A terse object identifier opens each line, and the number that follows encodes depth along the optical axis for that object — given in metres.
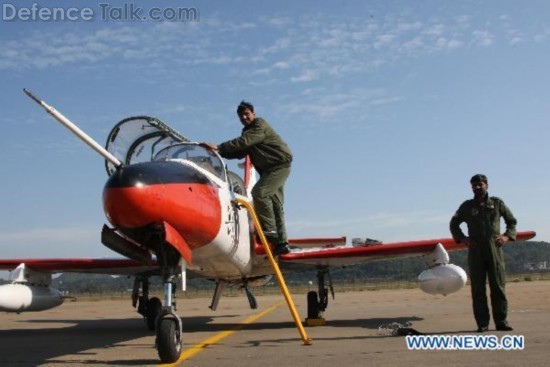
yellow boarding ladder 6.68
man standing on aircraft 7.67
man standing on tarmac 7.78
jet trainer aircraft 5.49
